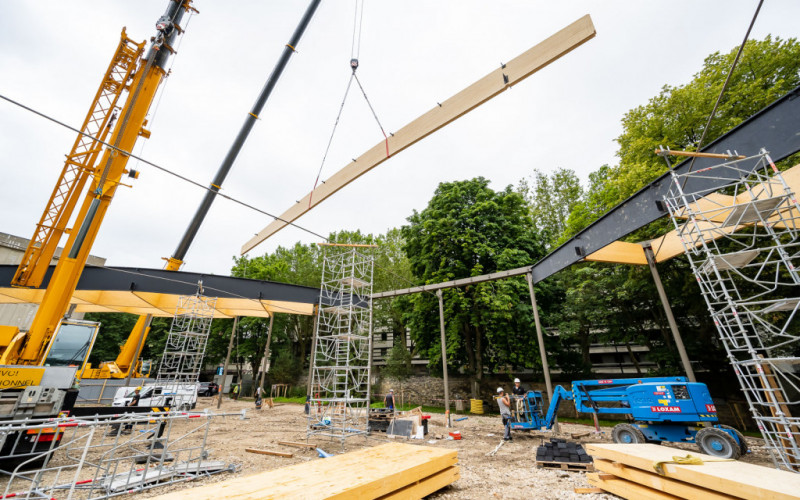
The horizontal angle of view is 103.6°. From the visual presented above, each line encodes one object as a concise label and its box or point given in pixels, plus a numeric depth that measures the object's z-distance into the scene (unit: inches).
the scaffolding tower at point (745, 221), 234.8
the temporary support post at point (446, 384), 574.8
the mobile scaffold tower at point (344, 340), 419.8
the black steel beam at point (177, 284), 520.6
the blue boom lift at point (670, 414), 284.0
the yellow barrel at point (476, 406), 748.0
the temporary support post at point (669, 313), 398.3
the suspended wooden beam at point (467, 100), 253.6
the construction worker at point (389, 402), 567.7
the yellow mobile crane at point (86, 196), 357.1
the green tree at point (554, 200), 1058.7
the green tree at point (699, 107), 562.3
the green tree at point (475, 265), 770.2
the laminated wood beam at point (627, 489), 192.6
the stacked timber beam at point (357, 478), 152.8
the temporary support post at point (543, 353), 466.0
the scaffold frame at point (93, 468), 227.5
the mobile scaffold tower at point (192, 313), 582.9
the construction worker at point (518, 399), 444.8
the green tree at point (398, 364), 1042.7
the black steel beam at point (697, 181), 243.4
